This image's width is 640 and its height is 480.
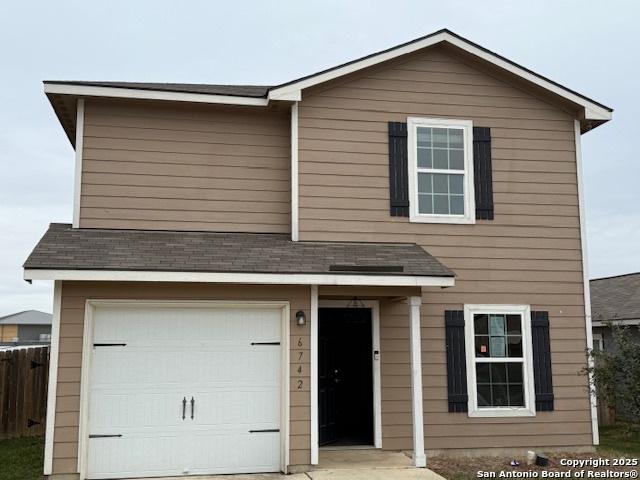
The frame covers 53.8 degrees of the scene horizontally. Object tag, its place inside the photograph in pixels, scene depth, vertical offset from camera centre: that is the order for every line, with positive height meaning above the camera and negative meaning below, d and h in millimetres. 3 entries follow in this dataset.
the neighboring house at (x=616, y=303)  14059 +868
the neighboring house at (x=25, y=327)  35906 +562
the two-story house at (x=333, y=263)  7980 +1000
